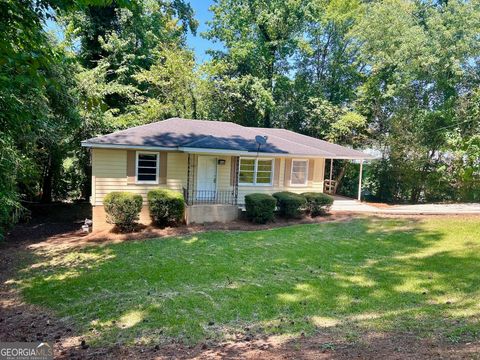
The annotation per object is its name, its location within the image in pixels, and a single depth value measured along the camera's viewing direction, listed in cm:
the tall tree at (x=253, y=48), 2398
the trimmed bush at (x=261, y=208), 1359
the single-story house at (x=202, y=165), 1335
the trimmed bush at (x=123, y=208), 1240
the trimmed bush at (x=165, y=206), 1296
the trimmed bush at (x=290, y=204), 1423
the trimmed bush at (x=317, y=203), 1477
